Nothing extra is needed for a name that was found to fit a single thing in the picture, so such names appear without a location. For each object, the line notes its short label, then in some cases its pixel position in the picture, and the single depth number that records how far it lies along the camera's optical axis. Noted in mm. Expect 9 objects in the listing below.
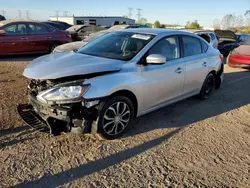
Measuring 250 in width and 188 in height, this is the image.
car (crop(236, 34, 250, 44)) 14634
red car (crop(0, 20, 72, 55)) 9656
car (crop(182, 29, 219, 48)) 9459
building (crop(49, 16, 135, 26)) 51188
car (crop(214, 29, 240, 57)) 13142
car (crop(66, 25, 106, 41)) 14541
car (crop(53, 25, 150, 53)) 8097
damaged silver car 3340
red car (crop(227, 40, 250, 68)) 9451
